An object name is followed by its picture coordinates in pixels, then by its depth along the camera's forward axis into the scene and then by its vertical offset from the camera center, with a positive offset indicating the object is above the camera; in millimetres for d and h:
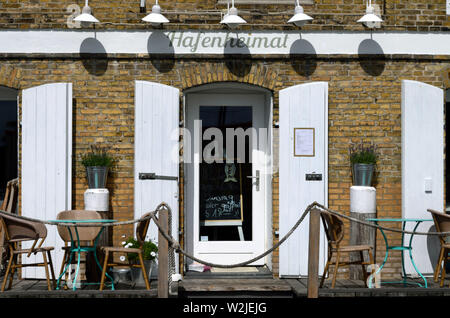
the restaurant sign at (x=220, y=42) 7141 +1558
